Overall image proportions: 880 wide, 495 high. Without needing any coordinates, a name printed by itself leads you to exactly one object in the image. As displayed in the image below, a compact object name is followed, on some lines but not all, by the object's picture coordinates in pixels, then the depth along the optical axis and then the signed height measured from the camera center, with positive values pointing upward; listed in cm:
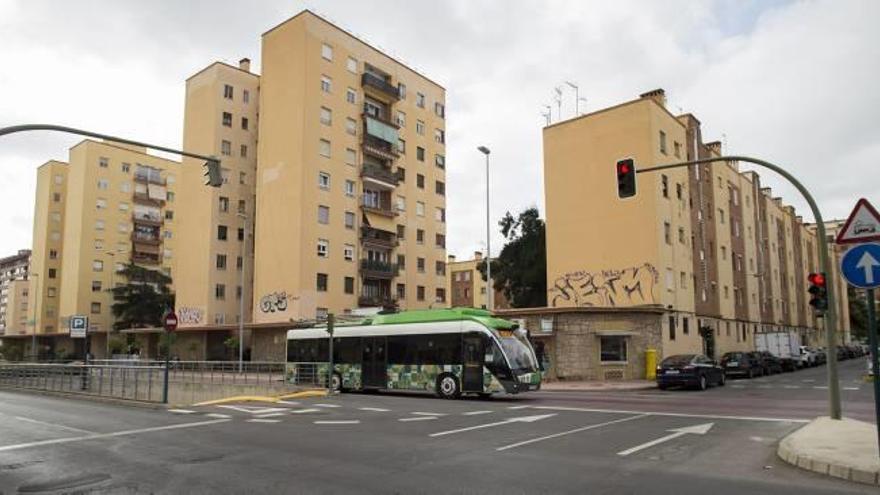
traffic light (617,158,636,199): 1648 +383
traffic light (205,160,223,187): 1616 +387
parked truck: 4518 -65
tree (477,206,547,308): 5356 +590
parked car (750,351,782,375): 3975 -153
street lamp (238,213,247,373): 3083 +71
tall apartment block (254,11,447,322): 4891 +1204
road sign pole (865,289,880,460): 821 -7
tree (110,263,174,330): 7075 +331
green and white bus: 2252 -65
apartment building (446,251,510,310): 10444 +820
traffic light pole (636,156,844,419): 1391 +56
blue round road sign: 861 +89
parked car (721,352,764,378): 3647 -147
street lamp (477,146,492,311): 3799 +381
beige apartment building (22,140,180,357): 7700 +1272
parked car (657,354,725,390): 2767 -143
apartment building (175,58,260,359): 5612 +1083
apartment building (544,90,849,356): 3966 +683
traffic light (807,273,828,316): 1509 +98
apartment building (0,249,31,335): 9062 +444
